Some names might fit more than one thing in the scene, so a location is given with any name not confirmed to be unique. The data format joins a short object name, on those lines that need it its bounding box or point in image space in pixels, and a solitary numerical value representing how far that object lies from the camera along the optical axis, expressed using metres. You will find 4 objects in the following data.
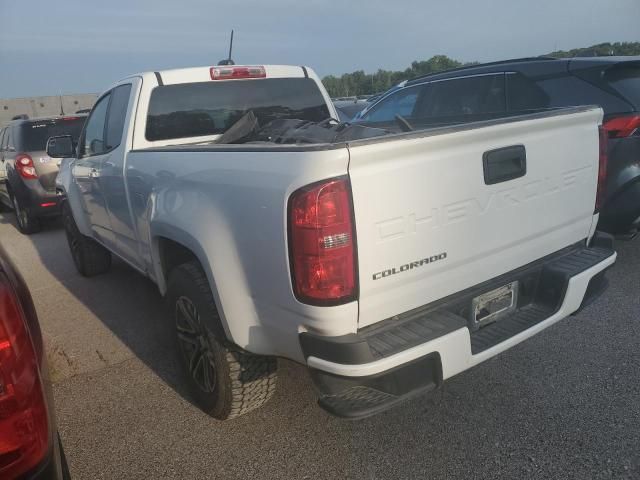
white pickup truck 1.84
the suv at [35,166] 7.60
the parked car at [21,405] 1.32
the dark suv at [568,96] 4.05
